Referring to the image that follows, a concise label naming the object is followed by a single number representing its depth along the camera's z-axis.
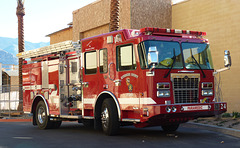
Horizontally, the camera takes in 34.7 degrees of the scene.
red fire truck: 10.18
